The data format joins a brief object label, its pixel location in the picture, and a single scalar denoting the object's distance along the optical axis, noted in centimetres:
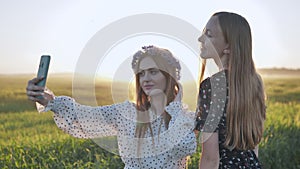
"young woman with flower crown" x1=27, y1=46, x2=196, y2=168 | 299
